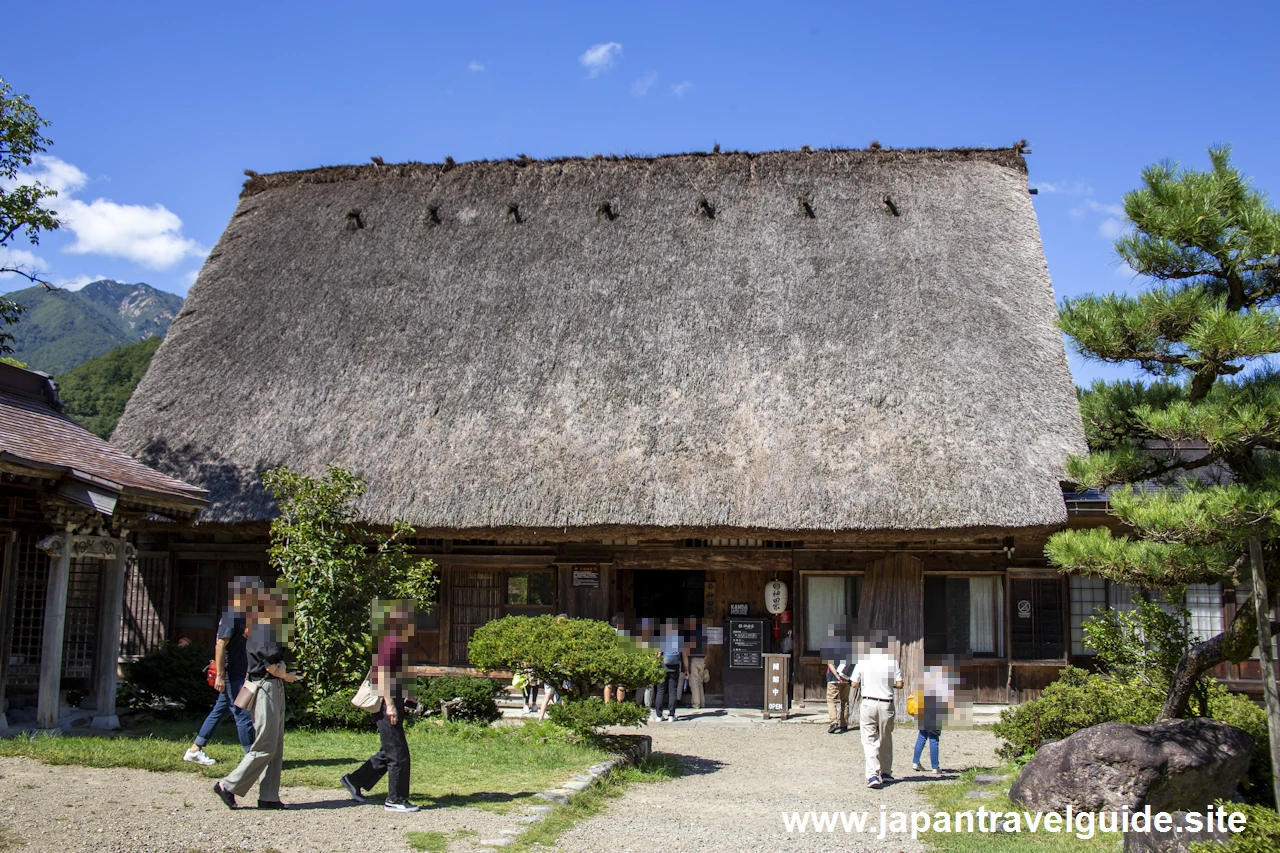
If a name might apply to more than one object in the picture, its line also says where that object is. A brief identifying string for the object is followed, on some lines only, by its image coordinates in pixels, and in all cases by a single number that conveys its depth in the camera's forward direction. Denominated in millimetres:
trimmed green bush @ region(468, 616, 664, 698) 9969
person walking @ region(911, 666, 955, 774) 10094
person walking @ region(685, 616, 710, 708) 15023
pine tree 7582
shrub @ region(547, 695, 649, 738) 10000
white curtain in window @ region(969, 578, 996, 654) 14539
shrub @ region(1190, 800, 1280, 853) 5918
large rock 7762
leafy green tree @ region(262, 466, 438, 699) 11734
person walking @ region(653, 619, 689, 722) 14008
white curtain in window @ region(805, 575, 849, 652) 14875
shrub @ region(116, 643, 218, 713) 12086
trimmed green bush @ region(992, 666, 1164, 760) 9391
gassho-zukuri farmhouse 13734
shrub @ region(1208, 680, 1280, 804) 8555
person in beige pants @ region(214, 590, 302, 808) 7223
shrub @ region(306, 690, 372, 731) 11555
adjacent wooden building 9977
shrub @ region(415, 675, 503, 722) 12852
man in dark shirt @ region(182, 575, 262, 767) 8539
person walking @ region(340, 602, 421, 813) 7527
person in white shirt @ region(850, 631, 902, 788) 9789
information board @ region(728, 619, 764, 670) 15070
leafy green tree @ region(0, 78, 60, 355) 14070
